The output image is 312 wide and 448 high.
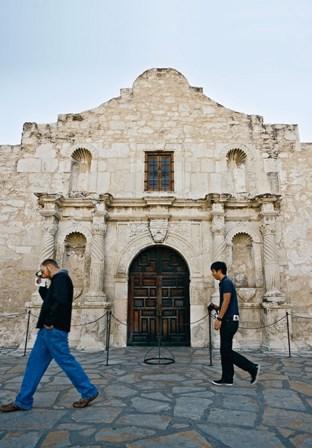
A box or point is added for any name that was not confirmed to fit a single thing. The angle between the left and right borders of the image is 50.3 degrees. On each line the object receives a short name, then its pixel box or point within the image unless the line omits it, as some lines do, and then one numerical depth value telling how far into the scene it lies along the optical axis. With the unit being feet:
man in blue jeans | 11.35
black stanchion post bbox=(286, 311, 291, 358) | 22.41
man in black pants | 14.64
